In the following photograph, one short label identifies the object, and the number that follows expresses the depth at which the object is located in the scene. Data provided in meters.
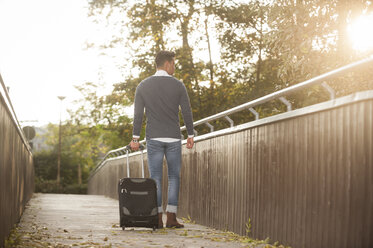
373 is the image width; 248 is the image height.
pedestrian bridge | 4.23
